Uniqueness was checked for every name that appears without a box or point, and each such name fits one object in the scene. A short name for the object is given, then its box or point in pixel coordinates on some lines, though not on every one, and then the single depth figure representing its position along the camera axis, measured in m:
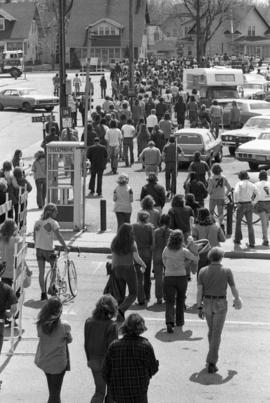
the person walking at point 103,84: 58.44
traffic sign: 27.92
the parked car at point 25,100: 53.53
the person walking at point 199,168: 23.03
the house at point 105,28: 106.75
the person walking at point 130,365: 9.53
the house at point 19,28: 106.88
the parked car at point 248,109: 41.97
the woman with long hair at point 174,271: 14.38
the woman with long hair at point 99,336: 10.45
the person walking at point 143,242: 15.88
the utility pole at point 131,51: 49.28
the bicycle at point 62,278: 15.95
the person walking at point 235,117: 39.53
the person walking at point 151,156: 25.75
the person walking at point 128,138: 31.31
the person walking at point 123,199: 20.30
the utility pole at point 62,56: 31.69
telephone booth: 21.84
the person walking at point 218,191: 21.60
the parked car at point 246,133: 34.94
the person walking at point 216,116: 39.16
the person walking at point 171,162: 26.22
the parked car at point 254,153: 31.28
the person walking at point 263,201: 20.84
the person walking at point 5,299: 12.09
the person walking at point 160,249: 15.91
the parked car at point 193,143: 31.28
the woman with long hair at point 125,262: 14.42
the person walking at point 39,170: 24.27
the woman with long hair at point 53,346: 10.54
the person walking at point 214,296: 12.56
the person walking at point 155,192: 20.16
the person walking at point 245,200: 20.53
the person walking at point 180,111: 40.28
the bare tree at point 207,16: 75.16
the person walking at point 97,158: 25.56
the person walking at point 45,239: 16.05
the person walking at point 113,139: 29.80
